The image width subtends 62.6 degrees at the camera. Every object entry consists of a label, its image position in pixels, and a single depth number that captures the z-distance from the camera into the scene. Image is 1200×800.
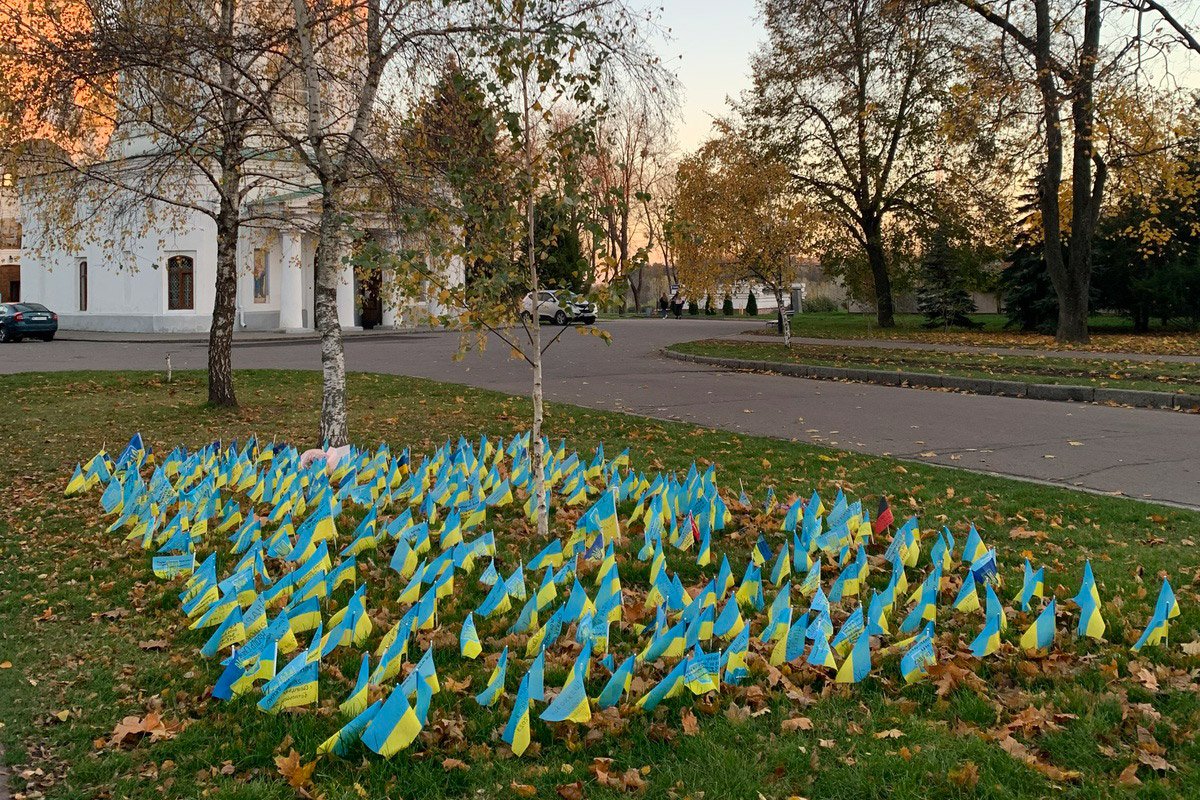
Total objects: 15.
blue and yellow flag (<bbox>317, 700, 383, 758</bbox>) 3.60
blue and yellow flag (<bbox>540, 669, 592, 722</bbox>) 3.73
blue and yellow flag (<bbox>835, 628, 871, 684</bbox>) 4.15
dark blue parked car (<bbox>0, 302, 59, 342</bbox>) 33.91
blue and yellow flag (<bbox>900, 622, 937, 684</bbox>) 4.16
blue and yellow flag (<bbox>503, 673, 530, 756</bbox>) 3.60
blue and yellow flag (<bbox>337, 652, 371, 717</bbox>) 3.90
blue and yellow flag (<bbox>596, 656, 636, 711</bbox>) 3.91
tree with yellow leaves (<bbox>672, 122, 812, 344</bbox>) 23.66
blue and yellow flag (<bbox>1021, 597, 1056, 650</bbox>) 4.44
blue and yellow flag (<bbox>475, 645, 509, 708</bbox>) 3.97
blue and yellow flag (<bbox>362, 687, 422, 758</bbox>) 3.55
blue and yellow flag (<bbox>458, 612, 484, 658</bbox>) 4.52
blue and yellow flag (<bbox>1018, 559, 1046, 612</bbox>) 4.93
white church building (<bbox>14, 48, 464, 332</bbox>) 39.75
